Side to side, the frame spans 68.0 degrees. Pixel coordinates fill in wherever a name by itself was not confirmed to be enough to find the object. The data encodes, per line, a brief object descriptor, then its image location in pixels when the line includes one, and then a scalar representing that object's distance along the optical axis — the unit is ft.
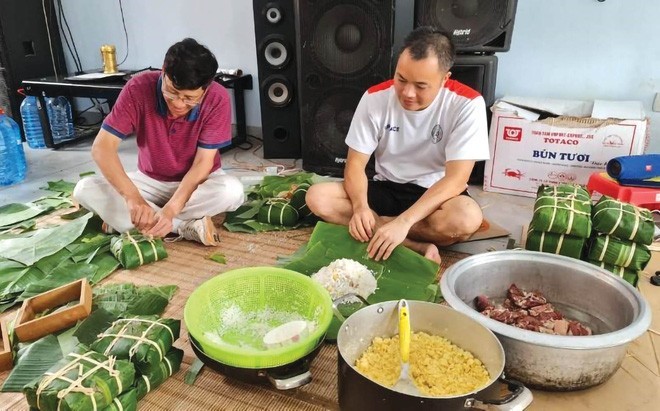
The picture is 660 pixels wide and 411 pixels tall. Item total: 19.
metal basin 3.27
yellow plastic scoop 3.19
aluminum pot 2.77
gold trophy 10.66
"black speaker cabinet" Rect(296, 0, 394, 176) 7.70
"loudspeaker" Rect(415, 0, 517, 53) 7.25
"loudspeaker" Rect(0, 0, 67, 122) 10.73
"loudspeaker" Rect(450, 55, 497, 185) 7.48
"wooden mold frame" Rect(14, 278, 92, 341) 4.05
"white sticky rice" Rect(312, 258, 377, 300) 4.48
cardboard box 7.02
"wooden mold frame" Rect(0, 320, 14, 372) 3.81
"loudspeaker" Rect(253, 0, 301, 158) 8.99
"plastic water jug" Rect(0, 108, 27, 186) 8.65
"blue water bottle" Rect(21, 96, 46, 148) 10.96
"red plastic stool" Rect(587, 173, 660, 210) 6.24
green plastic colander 3.34
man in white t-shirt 4.82
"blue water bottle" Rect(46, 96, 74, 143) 11.46
